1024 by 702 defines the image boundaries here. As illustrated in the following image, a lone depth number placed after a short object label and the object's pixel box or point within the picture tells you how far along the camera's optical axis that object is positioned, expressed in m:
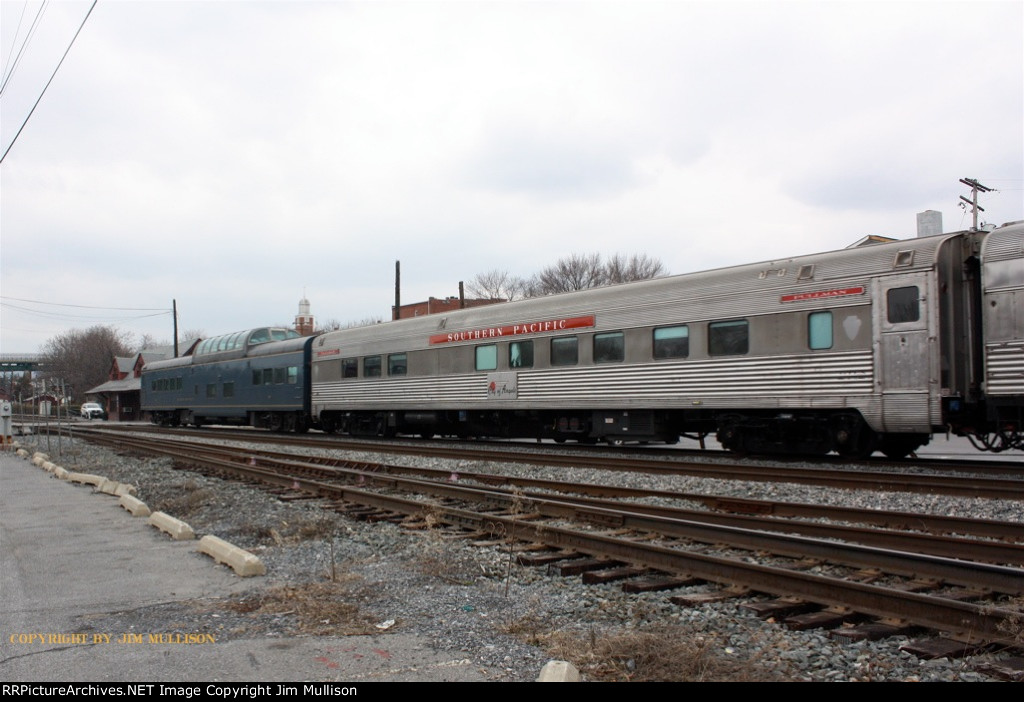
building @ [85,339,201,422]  68.75
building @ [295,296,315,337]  104.70
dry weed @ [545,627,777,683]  4.03
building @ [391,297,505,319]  68.06
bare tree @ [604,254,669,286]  70.00
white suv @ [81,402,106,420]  72.25
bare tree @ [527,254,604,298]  71.00
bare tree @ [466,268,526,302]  77.88
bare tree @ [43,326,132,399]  100.25
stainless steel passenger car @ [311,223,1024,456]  11.43
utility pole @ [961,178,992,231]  33.88
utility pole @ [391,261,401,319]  40.28
